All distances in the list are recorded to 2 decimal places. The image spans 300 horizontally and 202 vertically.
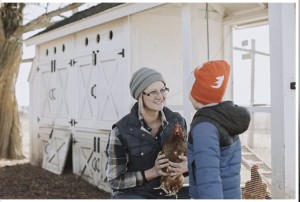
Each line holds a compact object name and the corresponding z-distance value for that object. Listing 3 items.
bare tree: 11.07
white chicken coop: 7.01
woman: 3.02
